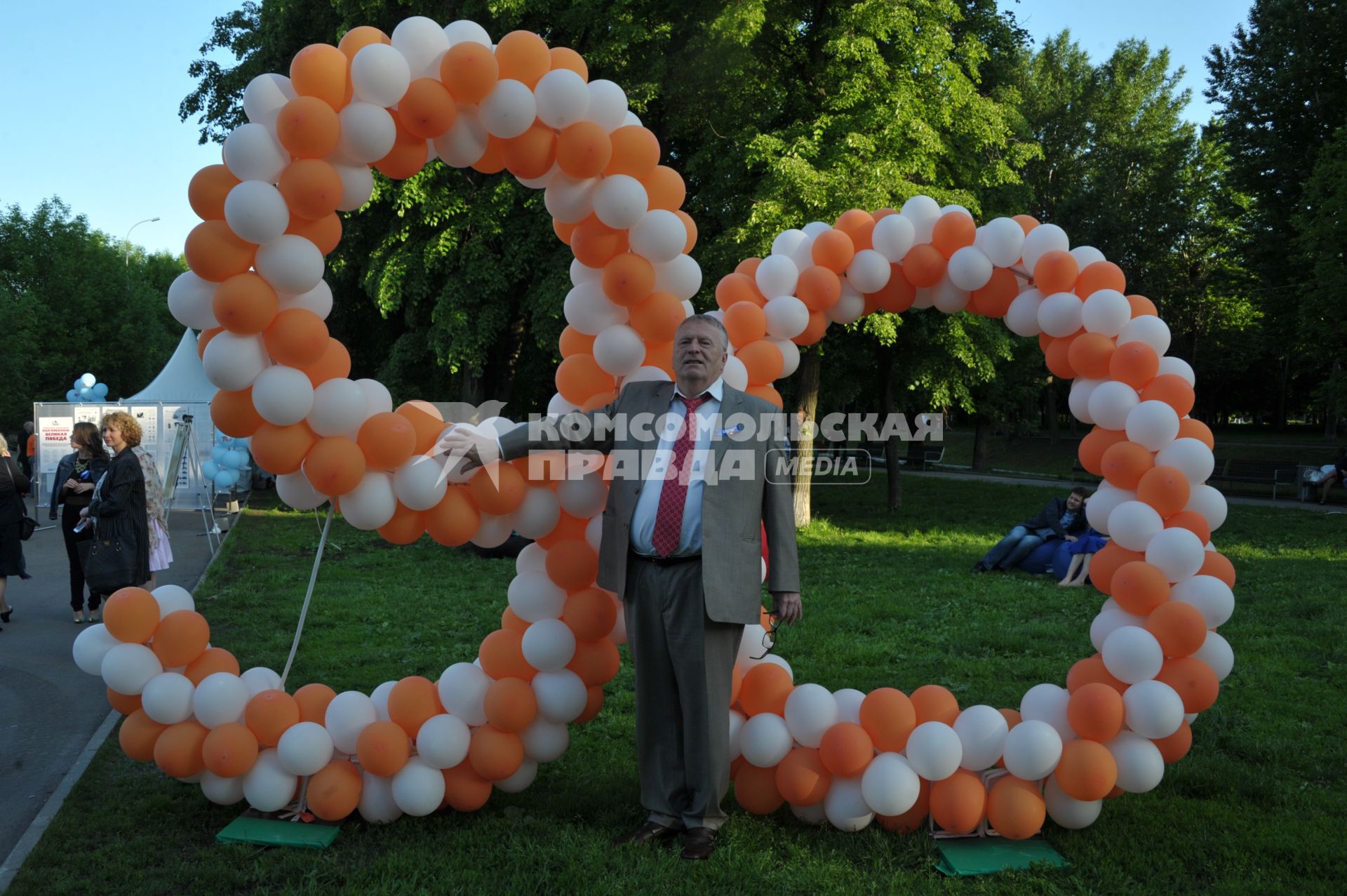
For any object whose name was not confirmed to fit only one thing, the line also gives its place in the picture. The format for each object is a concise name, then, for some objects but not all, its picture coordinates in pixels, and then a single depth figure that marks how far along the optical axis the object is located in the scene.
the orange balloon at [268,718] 4.19
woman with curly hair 7.31
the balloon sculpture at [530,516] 3.95
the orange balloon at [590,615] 4.32
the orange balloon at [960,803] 4.05
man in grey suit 3.94
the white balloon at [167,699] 4.11
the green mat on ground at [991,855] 3.89
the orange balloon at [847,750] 4.14
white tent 17.86
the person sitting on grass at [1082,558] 10.20
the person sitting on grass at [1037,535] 11.08
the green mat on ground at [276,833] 4.09
